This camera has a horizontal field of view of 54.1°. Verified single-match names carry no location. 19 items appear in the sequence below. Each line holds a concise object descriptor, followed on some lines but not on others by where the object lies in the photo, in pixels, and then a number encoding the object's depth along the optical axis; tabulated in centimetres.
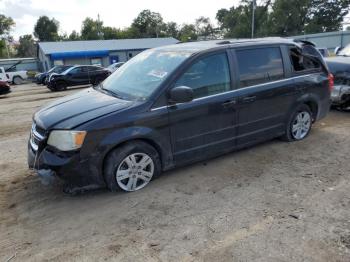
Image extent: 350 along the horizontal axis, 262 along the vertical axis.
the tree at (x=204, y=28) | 10025
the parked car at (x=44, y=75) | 2250
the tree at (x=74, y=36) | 9025
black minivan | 398
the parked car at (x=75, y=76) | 1994
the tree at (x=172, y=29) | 9626
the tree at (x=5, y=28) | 7391
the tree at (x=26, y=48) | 8712
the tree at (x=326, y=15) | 6153
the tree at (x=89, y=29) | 8444
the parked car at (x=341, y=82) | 768
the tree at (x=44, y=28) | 9344
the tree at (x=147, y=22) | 9162
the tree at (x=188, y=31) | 9262
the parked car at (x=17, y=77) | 3541
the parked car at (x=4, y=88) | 1805
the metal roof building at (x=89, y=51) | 4275
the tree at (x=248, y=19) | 6394
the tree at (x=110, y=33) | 8319
